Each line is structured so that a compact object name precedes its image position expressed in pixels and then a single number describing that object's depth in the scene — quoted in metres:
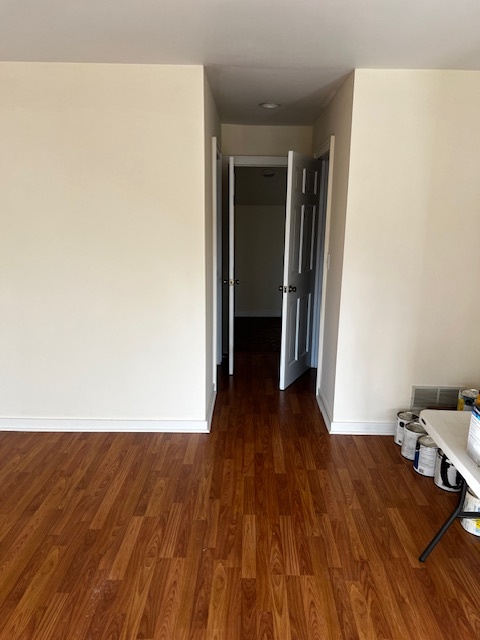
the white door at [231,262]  3.88
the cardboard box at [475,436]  1.54
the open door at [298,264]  3.48
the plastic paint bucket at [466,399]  2.69
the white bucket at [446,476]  2.41
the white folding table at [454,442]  1.54
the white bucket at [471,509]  2.10
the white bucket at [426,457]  2.55
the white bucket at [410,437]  2.72
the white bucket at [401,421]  2.87
